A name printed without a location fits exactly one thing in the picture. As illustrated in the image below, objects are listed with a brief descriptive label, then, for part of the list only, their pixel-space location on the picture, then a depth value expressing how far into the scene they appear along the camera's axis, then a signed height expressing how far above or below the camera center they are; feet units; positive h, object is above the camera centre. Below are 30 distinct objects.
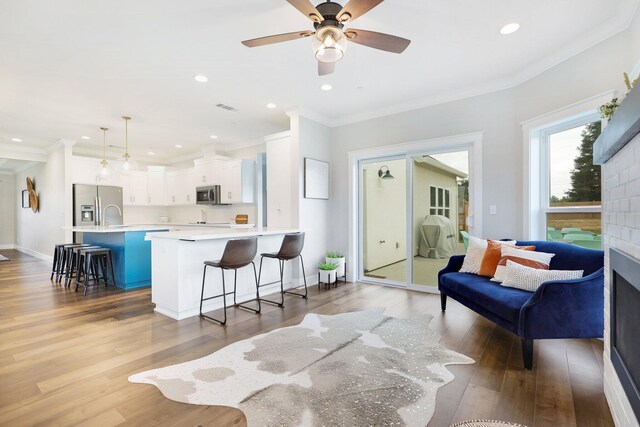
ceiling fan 6.57 +4.16
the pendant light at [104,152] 17.84 +4.78
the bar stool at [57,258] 17.55 -2.56
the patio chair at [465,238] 13.03 -1.23
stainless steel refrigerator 21.49 +0.58
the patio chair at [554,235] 11.09 -0.97
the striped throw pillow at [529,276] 8.26 -1.86
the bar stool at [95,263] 14.67 -2.58
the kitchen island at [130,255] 15.24 -2.16
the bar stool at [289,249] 12.92 -1.61
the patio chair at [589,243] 10.08 -1.19
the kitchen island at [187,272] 11.10 -2.27
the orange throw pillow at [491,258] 10.21 -1.65
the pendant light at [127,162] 16.82 +2.75
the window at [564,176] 10.03 +1.11
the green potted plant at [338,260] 16.46 -2.63
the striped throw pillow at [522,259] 9.16 -1.53
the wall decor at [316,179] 15.76 +1.66
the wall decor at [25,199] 27.81 +1.32
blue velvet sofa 7.19 -2.44
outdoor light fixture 16.44 +1.99
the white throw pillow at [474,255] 10.83 -1.65
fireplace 4.33 -1.83
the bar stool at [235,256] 10.69 -1.61
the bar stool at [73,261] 15.51 -2.44
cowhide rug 5.75 -3.74
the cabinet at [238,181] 20.59 +2.07
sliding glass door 14.23 -0.27
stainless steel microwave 21.90 +1.18
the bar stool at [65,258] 16.06 -2.40
